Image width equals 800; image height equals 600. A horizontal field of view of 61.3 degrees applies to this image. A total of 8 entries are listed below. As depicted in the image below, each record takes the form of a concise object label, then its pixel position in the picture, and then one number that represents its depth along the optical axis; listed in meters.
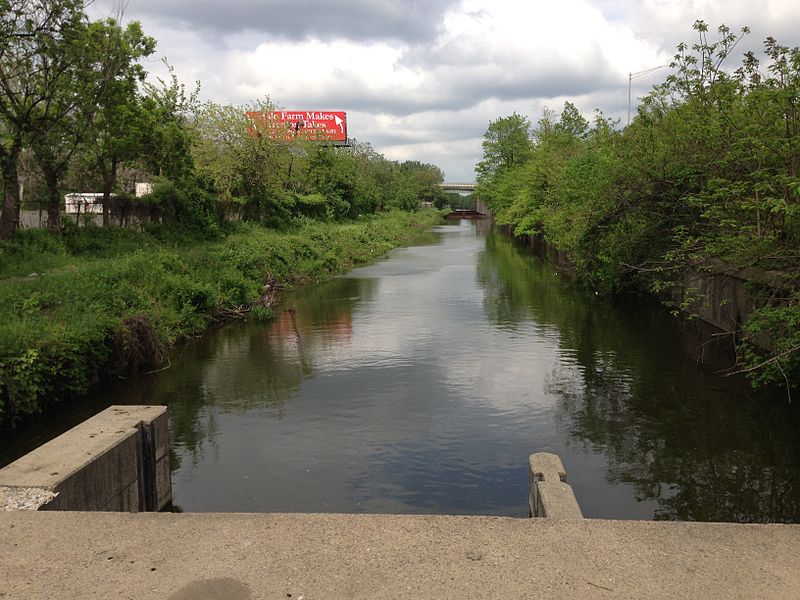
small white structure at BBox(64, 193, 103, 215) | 30.15
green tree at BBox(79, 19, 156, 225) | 24.52
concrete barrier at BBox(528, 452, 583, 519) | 6.61
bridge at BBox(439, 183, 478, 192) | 157.12
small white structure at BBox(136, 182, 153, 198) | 39.22
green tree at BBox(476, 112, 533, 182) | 90.56
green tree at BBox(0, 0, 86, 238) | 21.75
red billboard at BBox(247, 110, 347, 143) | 45.88
